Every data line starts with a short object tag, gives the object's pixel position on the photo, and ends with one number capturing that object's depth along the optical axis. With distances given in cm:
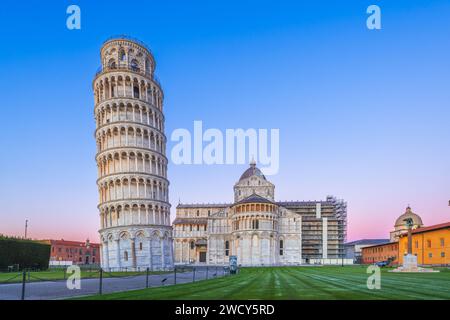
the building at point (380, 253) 8094
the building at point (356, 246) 13358
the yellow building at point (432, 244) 5528
